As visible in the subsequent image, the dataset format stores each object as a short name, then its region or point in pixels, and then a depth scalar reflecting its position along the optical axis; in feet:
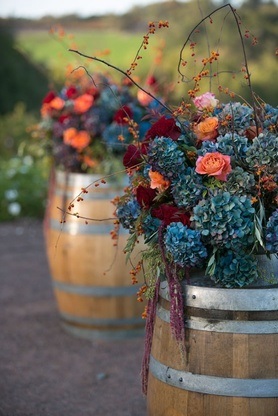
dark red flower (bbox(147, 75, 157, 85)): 17.63
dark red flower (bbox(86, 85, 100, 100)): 16.65
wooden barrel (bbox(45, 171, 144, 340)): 15.61
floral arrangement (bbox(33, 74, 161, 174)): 16.10
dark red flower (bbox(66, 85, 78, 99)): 16.79
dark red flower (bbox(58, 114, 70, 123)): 16.57
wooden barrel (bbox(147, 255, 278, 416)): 8.22
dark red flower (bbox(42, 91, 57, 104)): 16.85
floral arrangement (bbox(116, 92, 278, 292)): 8.22
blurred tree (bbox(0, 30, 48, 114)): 49.06
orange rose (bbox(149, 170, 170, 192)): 8.67
